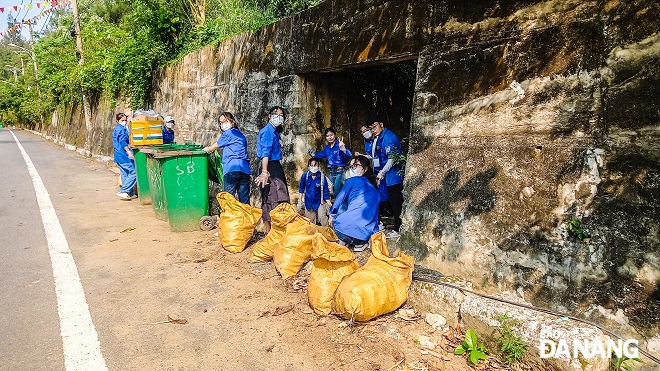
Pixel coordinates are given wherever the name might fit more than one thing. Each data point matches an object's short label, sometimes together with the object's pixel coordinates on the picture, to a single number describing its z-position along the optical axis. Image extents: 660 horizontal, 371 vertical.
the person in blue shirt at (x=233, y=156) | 6.01
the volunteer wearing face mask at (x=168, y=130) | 8.89
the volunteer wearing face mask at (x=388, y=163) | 5.57
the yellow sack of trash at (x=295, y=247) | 4.51
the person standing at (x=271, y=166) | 5.57
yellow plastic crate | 7.95
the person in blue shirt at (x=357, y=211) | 4.79
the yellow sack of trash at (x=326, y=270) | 3.73
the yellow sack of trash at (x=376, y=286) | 3.35
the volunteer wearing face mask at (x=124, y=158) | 9.20
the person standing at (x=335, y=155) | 6.16
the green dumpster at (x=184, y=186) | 6.21
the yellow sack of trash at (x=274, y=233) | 4.82
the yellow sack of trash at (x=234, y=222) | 5.42
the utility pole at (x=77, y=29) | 18.39
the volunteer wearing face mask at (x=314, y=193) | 5.90
